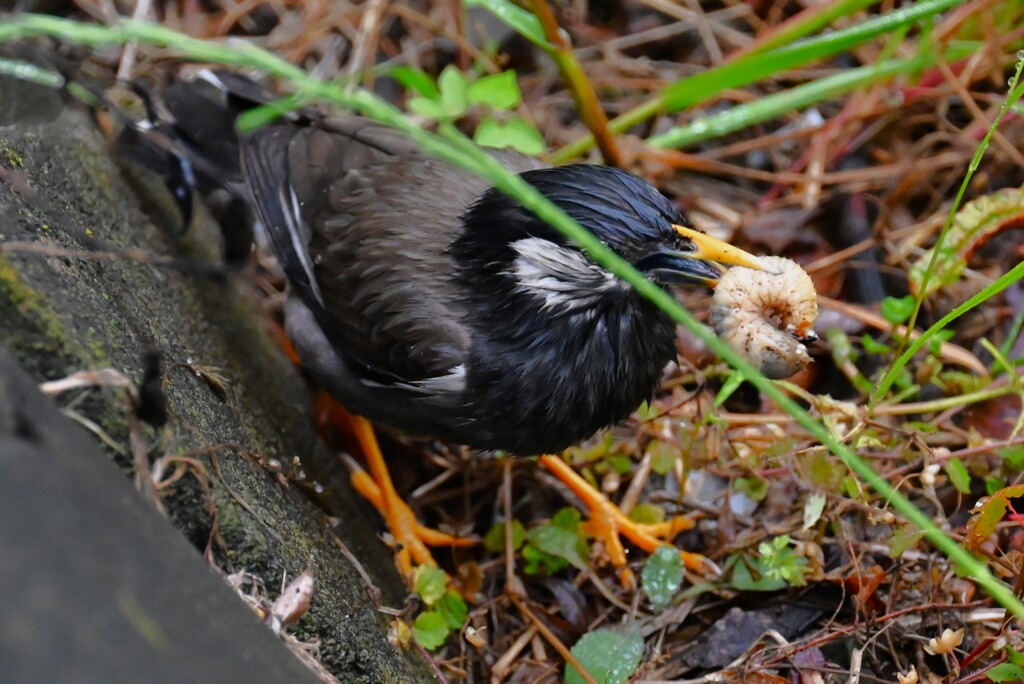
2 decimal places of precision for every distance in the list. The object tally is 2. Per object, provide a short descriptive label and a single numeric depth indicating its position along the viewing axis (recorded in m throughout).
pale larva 4.60
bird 5.11
